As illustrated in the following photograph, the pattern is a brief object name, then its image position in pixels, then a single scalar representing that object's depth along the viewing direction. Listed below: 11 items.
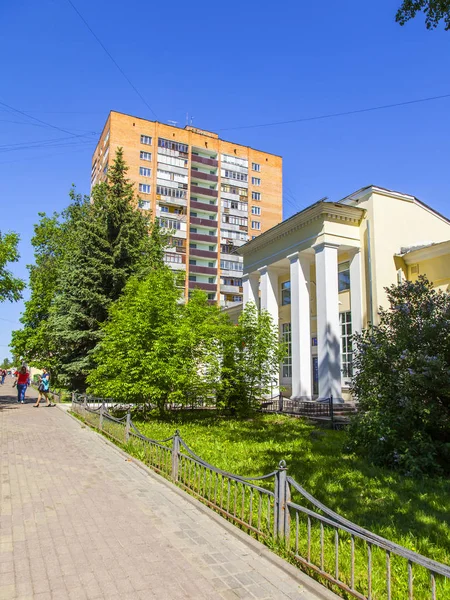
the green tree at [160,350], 12.75
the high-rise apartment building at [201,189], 51.09
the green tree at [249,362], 15.50
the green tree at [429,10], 7.46
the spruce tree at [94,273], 21.66
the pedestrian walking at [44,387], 20.25
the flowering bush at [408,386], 7.46
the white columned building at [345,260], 18.42
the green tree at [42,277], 31.56
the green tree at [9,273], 20.54
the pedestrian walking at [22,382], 21.88
